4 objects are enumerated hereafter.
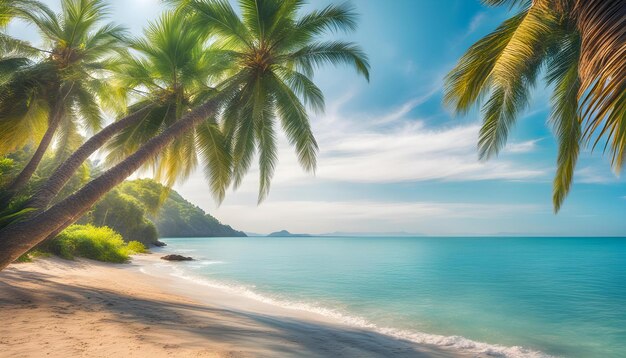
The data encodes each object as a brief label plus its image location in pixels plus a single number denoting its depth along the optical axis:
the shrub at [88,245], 14.20
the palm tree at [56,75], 10.53
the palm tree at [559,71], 2.54
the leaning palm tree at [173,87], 10.30
